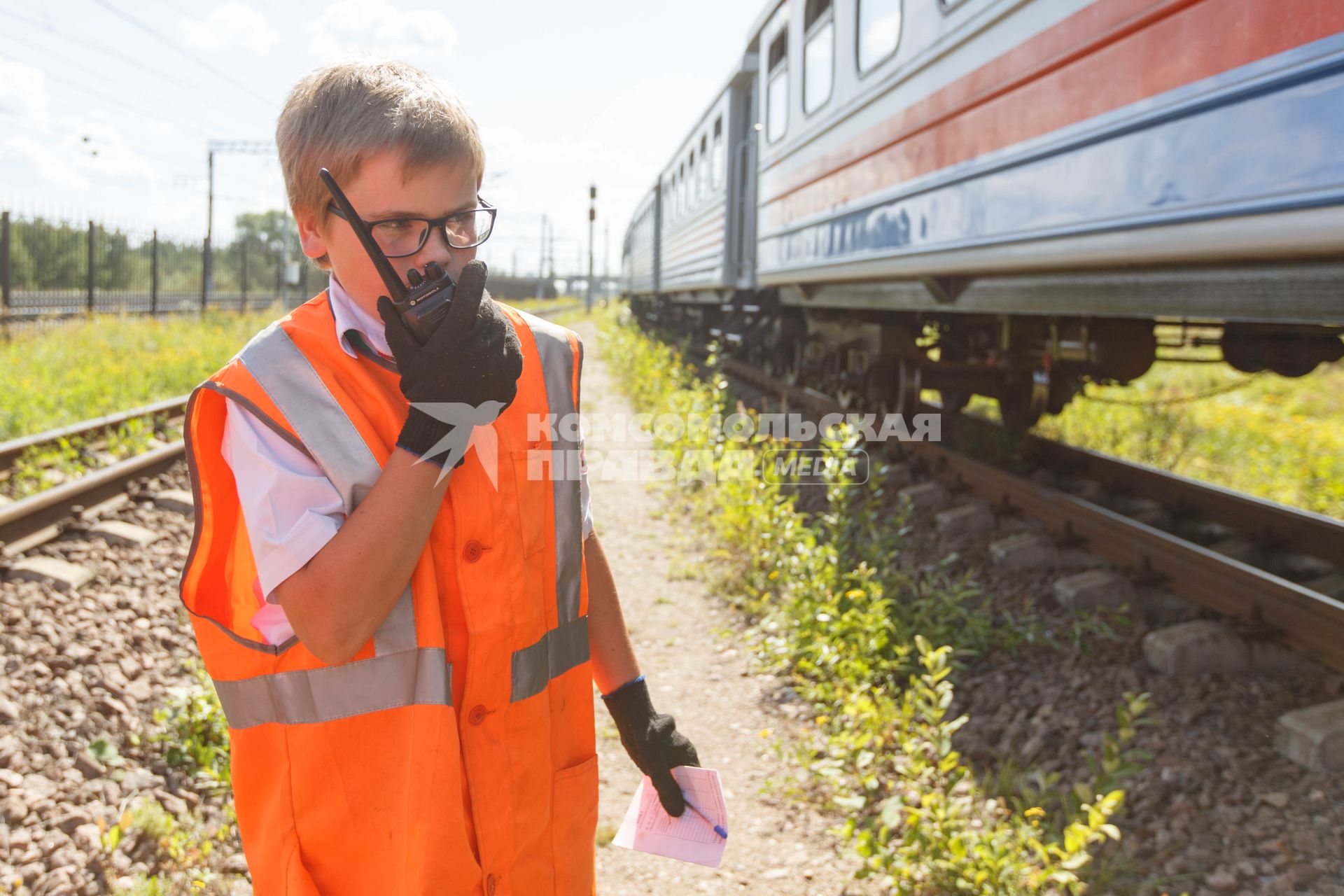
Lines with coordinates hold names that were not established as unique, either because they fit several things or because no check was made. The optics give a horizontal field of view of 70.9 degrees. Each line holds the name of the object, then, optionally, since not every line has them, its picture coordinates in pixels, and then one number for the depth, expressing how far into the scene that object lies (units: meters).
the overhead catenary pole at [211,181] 35.31
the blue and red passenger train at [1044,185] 2.43
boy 1.23
